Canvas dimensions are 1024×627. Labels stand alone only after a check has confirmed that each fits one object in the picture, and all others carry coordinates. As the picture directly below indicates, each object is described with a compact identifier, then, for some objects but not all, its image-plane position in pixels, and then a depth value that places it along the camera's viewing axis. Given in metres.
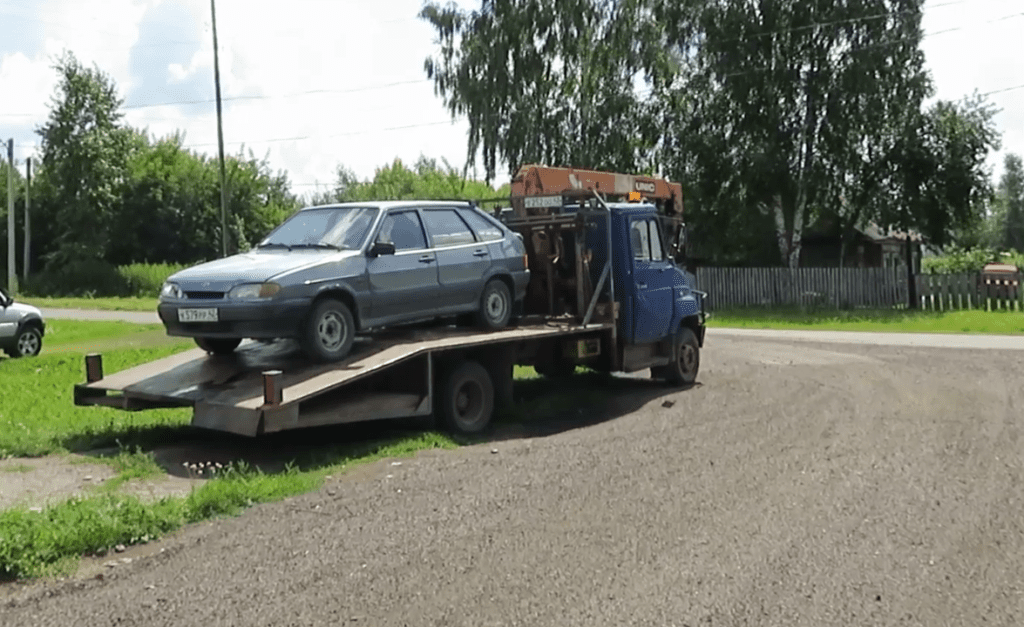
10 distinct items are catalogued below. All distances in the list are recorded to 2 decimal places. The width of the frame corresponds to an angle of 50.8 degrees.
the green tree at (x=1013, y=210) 117.56
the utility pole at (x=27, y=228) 53.12
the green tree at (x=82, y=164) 53.56
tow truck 9.26
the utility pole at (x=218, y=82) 35.88
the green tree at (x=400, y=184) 76.71
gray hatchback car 9.32
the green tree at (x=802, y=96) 33.50
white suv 19.00
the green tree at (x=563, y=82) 37.16
